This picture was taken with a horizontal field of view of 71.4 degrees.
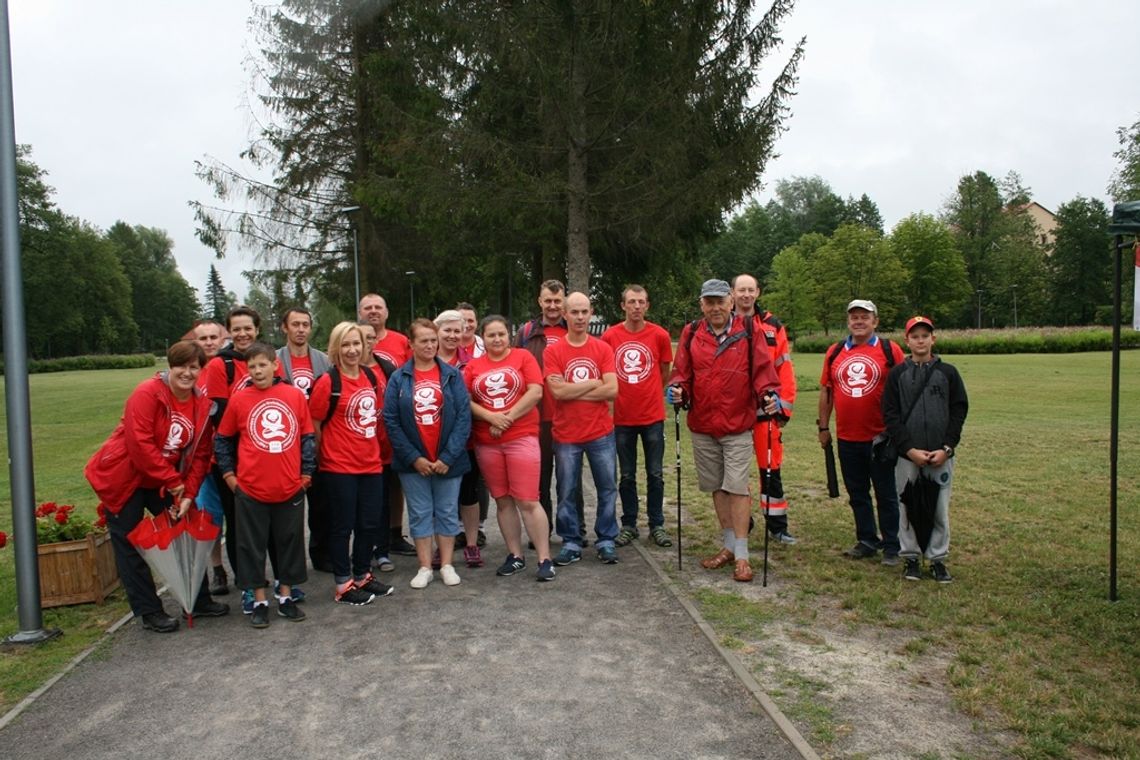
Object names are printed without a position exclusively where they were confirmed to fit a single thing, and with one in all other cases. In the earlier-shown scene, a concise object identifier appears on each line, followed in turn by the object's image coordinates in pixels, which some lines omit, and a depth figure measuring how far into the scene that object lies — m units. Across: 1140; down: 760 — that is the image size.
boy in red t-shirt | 5.04
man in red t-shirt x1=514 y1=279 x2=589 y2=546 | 6.68
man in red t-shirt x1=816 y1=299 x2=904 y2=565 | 6.20
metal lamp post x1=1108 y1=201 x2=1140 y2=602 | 4.99
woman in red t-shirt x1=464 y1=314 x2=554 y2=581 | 5.89
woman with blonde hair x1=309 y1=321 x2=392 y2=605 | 5.50
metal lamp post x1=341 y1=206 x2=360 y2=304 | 21.91
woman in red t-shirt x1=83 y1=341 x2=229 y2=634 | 4.88
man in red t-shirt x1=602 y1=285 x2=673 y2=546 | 6.68
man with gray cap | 5.89
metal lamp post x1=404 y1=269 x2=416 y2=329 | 23.54
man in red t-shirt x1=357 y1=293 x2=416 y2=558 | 6.76
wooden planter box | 5.51
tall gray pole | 4.89
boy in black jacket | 5.70
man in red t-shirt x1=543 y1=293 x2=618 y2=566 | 6.14
